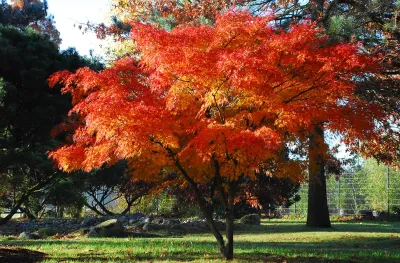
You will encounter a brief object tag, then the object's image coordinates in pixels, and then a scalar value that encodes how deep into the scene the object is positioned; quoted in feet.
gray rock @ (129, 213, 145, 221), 65.82
